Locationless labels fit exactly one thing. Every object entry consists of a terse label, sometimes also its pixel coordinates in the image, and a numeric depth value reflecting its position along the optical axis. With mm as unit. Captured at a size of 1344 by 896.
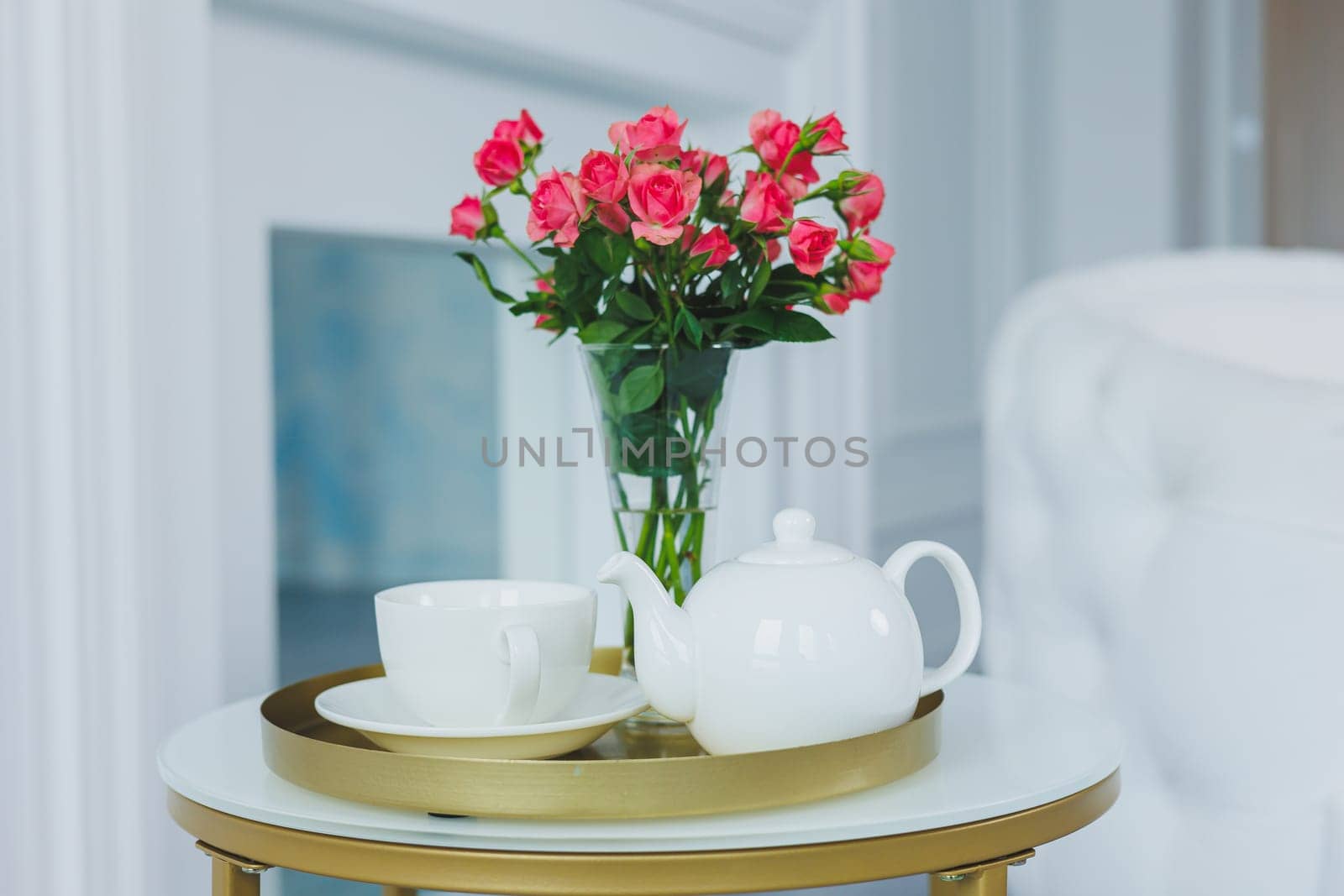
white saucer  1528
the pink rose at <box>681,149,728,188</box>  1634
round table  1457
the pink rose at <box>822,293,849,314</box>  1675
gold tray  1480
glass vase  1626
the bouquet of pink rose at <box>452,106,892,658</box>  1589
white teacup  1527
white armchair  1782
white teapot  1519
